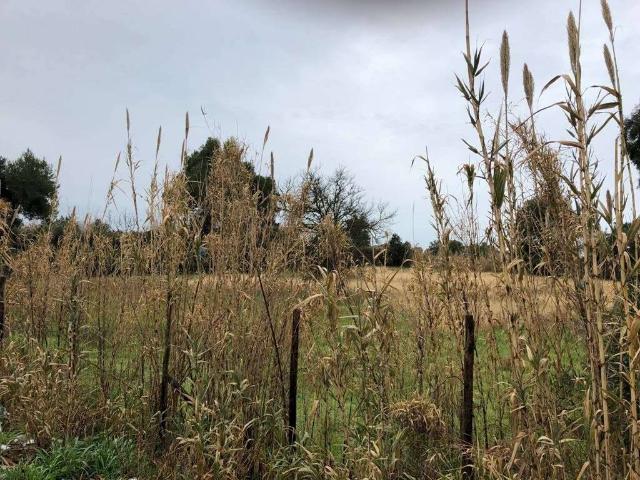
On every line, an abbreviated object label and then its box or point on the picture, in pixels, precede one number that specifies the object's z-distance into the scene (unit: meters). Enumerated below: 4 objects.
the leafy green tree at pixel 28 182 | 26.33
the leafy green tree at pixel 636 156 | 20.43
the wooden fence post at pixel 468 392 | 2.82
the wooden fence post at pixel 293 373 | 3.30
